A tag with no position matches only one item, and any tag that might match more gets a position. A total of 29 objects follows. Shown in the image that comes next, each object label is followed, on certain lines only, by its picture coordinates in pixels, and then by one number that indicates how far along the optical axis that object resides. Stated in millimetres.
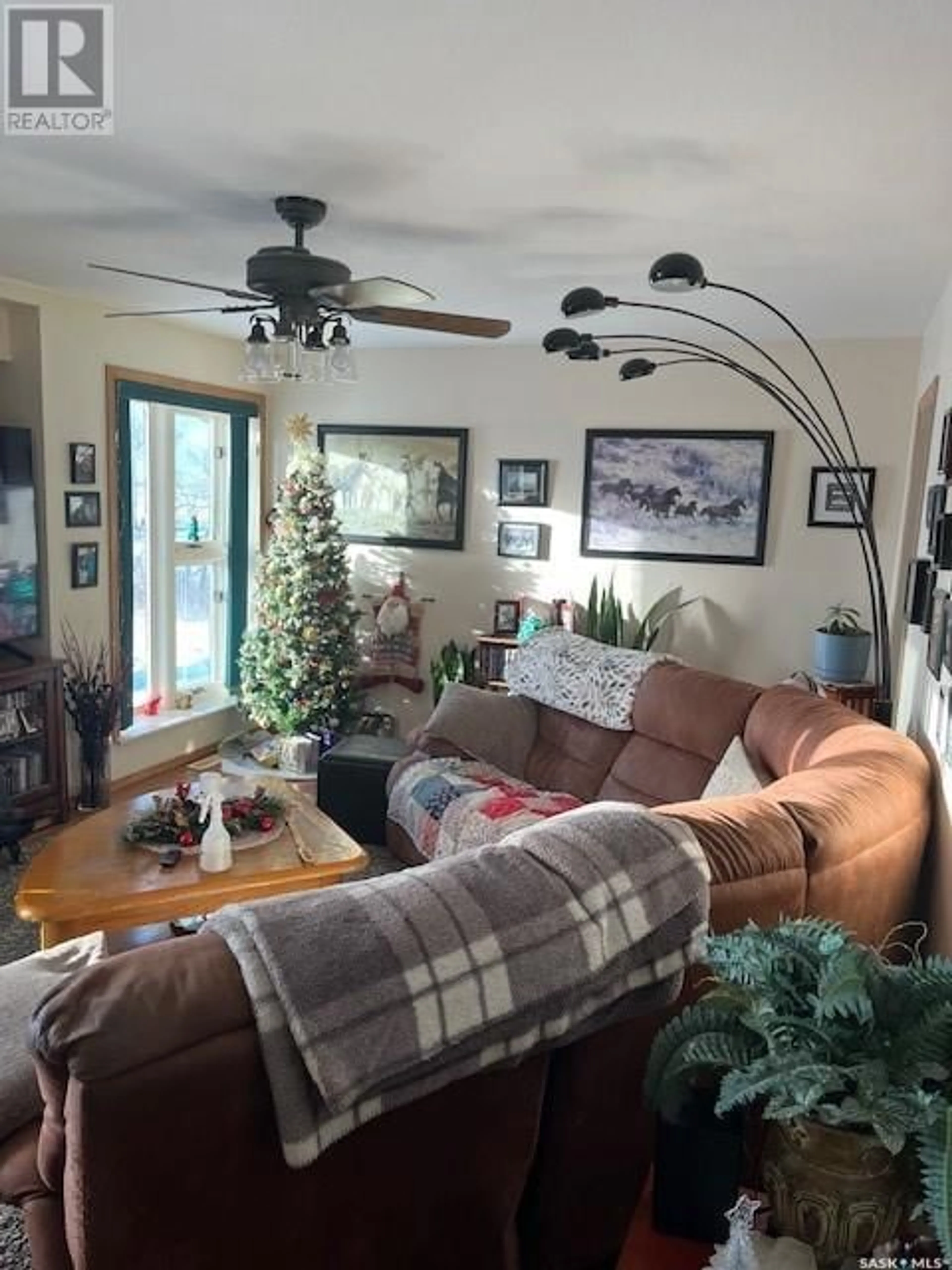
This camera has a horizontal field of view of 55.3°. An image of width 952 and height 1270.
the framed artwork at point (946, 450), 2668
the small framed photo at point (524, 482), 5207
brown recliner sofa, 1123
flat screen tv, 4008
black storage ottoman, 4059
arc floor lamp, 2502
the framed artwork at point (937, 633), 2428
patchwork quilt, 3316
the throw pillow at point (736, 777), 2918
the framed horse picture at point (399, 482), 5391
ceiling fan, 2520
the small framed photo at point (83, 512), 4336
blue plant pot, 4148
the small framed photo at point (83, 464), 4328
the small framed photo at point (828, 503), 4664
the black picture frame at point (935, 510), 2732
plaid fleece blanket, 1185
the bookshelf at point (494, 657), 5156
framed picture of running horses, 4805
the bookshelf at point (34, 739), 3961
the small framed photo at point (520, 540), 5270
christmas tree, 5082
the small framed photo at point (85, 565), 4395
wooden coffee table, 2580
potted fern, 1074
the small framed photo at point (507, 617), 5297
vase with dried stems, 4348
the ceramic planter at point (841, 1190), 1114
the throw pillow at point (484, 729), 4070
